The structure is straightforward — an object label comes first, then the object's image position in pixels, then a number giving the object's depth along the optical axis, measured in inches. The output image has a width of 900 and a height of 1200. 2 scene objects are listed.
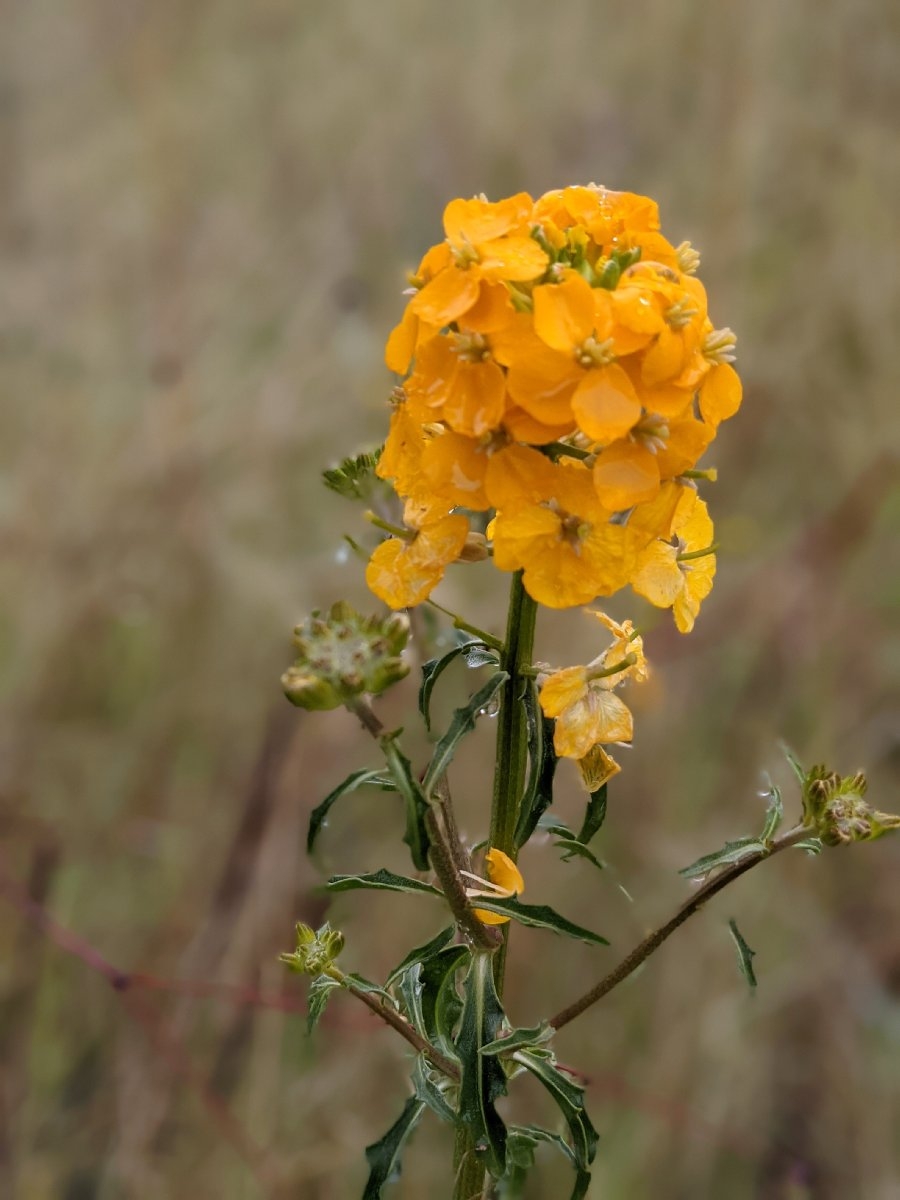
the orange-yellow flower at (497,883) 14.9
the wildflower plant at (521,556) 14.1
